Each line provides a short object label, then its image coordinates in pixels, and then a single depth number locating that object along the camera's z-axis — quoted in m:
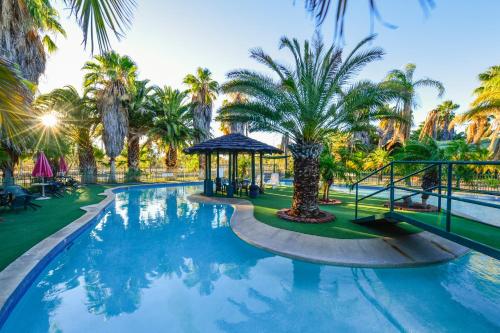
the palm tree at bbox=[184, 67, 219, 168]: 25.17
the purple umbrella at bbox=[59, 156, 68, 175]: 14.80
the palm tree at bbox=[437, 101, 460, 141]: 30.48
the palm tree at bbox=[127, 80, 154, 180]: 21.23
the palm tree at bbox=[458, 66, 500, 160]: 10.35
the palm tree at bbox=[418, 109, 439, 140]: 20.25
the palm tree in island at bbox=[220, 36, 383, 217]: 7.49
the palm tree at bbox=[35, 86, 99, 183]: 15.75
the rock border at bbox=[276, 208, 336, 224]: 7.91
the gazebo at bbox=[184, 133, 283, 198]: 12.62
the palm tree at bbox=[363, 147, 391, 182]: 10.88
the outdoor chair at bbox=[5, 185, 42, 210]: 8.48
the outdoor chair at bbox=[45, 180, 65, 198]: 12.33
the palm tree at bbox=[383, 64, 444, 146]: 15.84
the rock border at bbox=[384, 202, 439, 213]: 9.40
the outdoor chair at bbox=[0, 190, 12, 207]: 8.70
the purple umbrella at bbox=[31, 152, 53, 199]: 10.80
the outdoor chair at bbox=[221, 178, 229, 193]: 14.93
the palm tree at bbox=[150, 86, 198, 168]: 22.05
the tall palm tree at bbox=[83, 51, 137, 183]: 18.88
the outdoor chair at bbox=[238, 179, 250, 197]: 14.39
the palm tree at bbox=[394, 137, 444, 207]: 9.12
